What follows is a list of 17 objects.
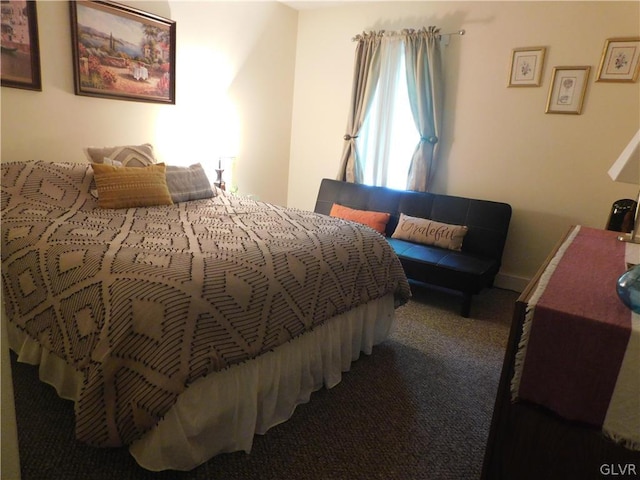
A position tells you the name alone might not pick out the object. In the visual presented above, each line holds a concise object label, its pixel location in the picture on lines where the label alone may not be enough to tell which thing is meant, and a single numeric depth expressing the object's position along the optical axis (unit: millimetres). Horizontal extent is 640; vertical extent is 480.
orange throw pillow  3661
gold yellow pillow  2402
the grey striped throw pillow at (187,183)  2807
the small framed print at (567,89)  3172
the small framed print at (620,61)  2982
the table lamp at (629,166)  1679
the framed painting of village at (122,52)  2746
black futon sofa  2994
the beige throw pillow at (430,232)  3391
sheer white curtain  3883
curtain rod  3533
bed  1315
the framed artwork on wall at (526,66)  3291
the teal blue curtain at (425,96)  3627
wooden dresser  1139
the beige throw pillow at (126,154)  2658
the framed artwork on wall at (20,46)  2365
